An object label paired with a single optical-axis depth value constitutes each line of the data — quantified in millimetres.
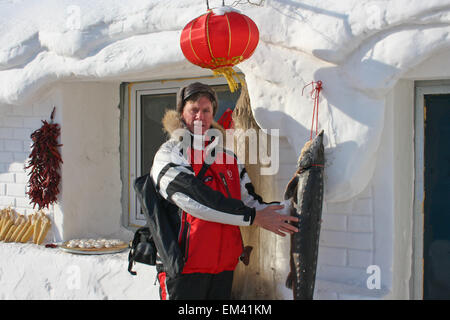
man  2559
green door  3094
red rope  2943
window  4371
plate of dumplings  4023
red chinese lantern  2635
